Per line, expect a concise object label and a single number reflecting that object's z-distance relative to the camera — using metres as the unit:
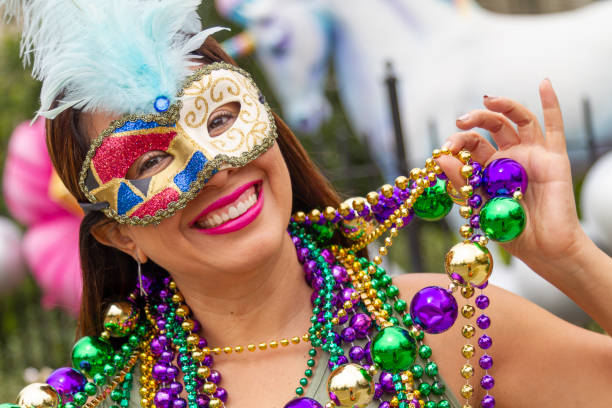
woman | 1.53
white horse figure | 2.50
